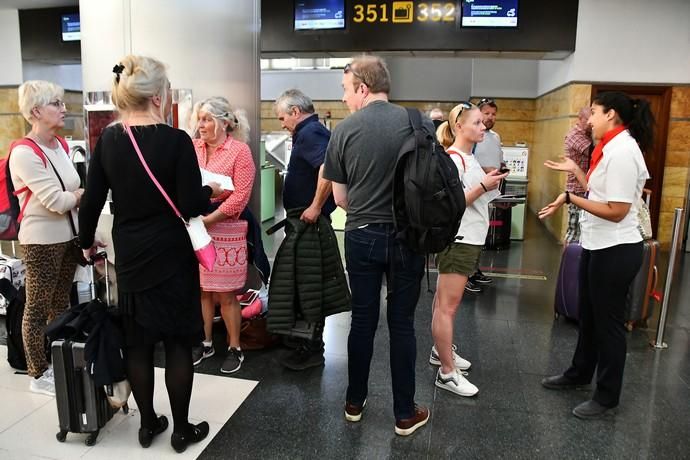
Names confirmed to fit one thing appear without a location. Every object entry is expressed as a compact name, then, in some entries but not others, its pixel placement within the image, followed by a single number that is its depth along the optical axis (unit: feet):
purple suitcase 12.55
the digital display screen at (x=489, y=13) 21.04
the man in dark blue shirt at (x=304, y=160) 9.41
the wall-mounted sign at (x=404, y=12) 21.67
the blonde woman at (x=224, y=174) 9.51
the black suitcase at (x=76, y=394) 7.24
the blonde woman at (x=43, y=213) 8.29
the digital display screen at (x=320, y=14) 22.08
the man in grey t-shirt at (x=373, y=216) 7.04
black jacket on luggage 6.84
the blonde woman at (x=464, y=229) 8.54
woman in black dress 6.31
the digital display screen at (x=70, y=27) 25.23
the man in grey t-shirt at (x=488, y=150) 14.78
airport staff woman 7.68
